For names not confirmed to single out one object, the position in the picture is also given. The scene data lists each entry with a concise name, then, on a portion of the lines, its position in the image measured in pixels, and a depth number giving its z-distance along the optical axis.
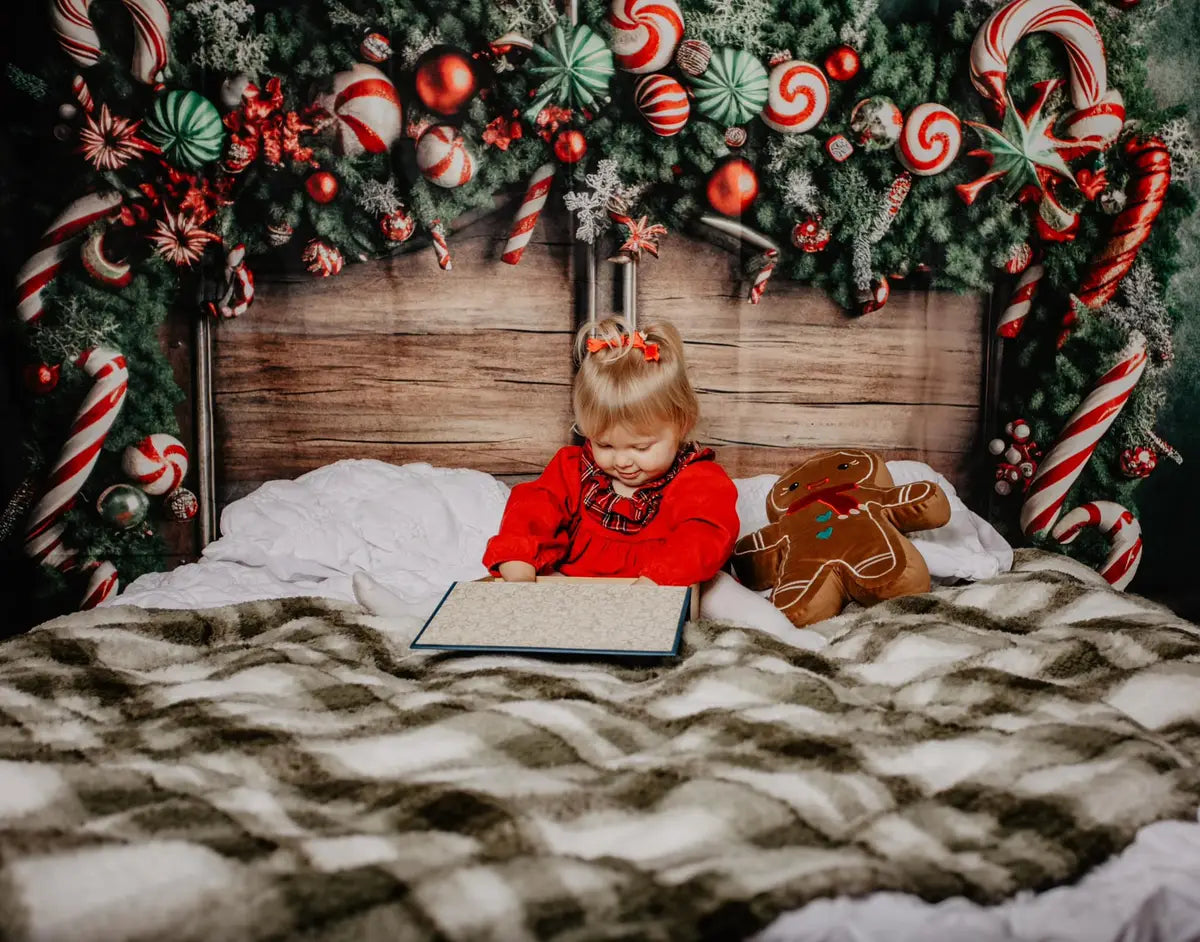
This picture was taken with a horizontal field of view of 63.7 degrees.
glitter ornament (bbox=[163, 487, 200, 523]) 2.55
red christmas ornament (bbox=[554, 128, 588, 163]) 2.41
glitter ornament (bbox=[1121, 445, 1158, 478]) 2.49
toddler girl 1.82
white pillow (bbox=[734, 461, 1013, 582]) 2.02
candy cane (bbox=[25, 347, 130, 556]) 2.44
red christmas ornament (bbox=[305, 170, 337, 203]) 2.41
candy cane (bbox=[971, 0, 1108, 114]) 2.35
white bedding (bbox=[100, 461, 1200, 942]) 2.00
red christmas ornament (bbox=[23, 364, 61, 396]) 2.42
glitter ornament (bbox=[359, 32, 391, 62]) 2.35
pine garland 2.37
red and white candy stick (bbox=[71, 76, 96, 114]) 2.36
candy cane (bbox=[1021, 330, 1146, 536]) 2.46
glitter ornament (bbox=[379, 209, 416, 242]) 2.44
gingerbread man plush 1.80
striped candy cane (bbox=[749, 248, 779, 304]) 2.48
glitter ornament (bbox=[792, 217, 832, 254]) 2.44
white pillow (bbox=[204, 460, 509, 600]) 2.13
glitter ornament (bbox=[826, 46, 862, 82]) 2.36
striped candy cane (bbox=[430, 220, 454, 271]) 2.46
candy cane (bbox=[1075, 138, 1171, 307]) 2.39
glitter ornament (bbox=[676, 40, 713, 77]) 2.36
